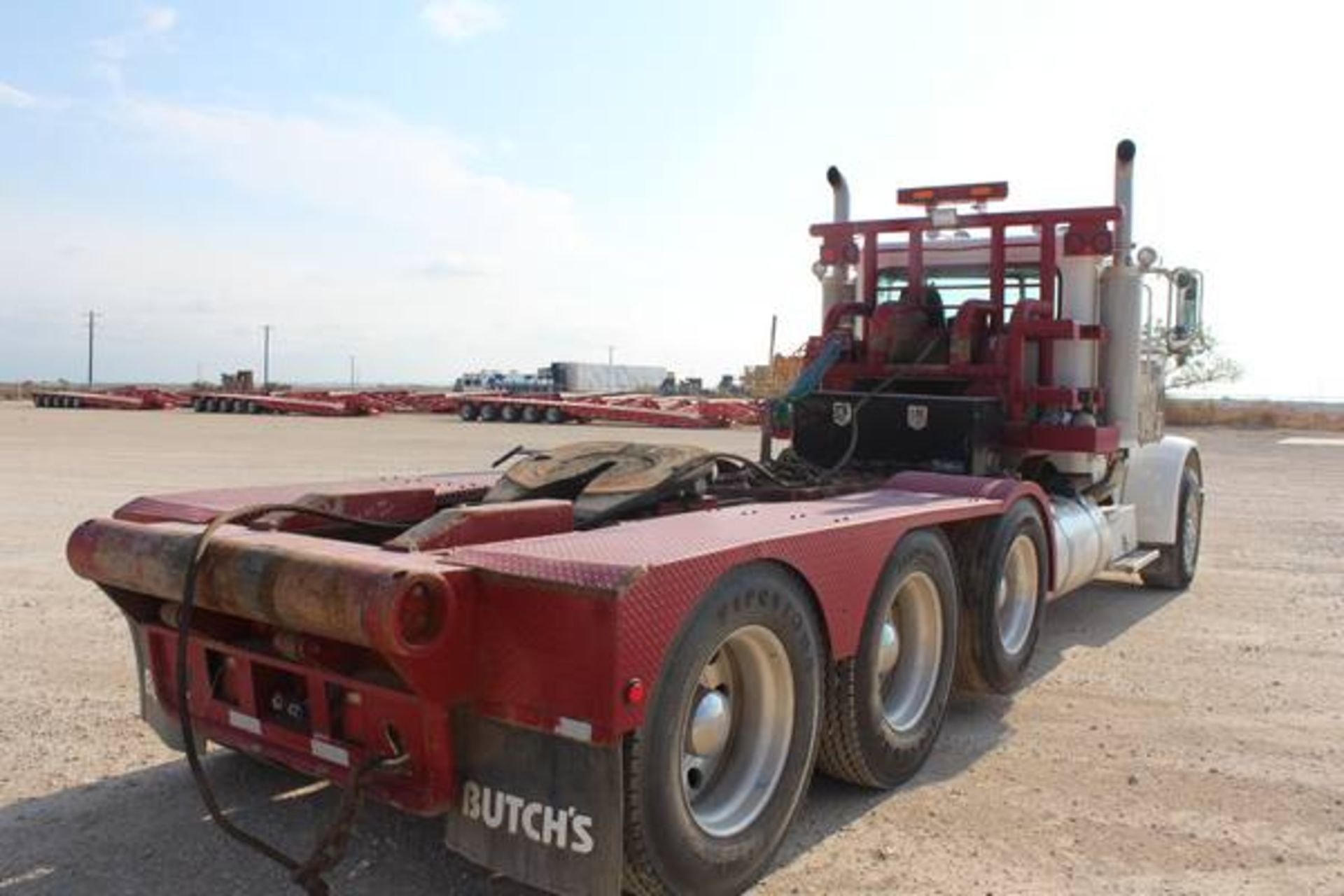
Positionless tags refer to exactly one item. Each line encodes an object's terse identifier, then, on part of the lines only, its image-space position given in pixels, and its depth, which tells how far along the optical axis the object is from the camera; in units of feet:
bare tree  174.54
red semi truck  10.16
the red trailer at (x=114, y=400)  179.22
